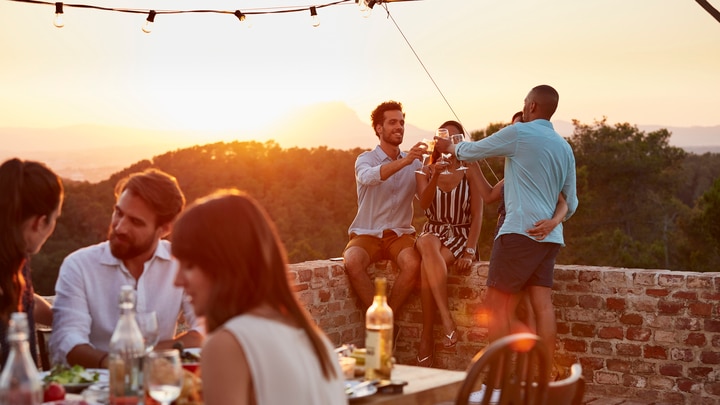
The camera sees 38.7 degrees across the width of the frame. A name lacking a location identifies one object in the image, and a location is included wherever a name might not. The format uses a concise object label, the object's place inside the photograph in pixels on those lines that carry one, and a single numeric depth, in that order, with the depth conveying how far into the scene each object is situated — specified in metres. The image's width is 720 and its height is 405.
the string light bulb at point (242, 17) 7.26
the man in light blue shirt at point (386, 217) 6.59
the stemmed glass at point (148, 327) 2.70
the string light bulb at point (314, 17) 7.19
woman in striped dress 6.47
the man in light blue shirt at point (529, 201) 5.50
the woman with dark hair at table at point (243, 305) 2.02
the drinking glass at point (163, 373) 2.36
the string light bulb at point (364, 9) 7.07
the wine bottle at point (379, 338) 3.00
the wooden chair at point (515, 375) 2.41
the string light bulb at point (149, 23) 6.60
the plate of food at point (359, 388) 2.84
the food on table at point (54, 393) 2.59
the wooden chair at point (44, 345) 3.50
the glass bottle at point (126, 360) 2.49
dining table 2.88
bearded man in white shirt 3.53
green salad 2.80
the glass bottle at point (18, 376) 2.18
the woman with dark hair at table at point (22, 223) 2.92
